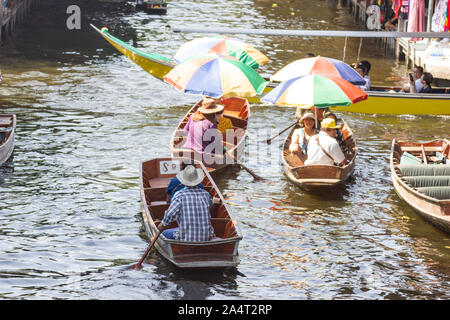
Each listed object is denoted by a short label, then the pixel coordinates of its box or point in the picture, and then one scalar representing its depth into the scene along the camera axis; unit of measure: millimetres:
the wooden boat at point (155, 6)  38625
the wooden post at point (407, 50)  27917
